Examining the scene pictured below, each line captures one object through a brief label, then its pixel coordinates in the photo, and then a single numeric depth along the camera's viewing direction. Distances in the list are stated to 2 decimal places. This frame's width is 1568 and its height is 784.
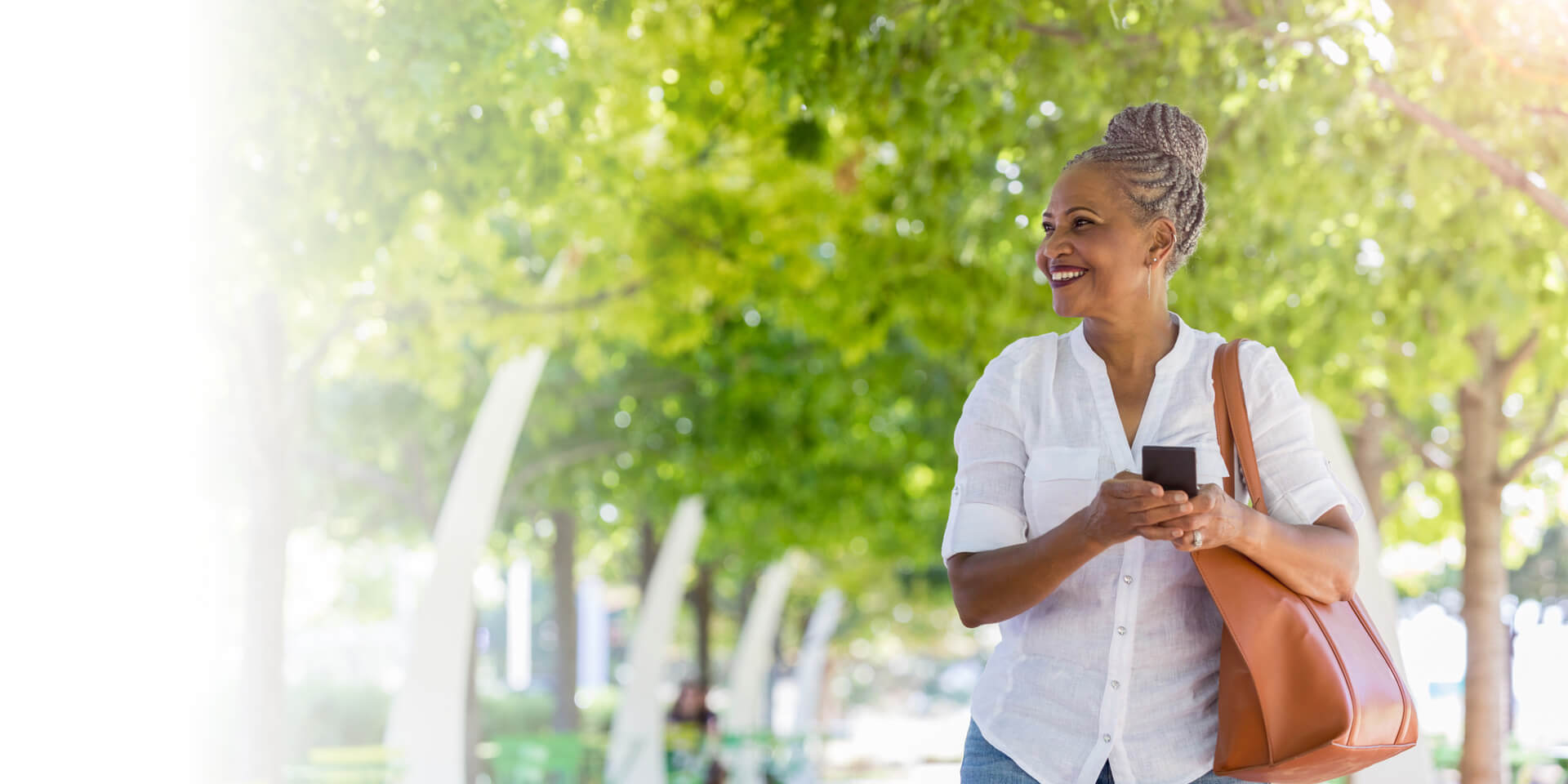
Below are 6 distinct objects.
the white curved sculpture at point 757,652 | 25.89
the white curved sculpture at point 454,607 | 11.00
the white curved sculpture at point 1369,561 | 7.71
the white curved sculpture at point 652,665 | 17.66
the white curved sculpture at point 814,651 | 35.84
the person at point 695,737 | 19.80
